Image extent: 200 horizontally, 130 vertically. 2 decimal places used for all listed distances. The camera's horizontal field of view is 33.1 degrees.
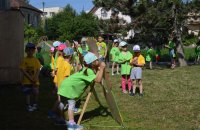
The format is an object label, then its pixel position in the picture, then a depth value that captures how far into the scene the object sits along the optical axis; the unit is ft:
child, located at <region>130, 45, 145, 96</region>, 31.48
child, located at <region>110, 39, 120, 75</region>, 49.71
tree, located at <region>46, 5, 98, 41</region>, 149.50
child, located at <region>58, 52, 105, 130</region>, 20.29
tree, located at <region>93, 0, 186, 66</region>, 63.95
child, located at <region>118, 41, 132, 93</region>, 33.35
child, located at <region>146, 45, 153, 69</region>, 63.11
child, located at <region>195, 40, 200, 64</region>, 70.21
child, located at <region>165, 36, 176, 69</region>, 64.37
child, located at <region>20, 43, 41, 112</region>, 25.04
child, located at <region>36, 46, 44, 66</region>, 44.37
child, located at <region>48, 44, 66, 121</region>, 22.72
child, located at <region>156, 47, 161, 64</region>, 78.38
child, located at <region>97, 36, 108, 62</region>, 46.93
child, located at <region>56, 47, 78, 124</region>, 23.42
